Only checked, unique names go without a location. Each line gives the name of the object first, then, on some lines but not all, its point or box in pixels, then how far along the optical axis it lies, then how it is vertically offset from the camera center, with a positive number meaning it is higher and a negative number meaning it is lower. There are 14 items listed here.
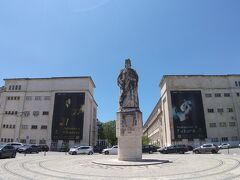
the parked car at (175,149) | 35.41 -0.83
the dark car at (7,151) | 21.00 -0.66
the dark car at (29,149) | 36.38 -0.75
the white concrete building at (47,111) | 58.75 +9.74
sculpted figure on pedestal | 16.88 +4.56
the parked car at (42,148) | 44.25 -0.71
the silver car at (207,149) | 31.99 -0.79
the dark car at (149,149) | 38.62 -0.88
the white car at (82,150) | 36.12 -0.97
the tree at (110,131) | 84.31 +5.29
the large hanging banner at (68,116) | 58.34 +7.97
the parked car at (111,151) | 34.67 -1.09
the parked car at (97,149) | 44.38 -0.97
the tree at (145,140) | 85.25 +1.67
